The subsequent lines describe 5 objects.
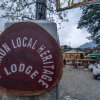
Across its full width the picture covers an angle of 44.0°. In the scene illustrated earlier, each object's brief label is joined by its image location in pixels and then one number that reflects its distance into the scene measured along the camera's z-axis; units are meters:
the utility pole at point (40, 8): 0.92
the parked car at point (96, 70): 8.47
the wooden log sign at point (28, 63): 0.70
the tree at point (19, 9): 3.06
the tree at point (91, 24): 13.57
